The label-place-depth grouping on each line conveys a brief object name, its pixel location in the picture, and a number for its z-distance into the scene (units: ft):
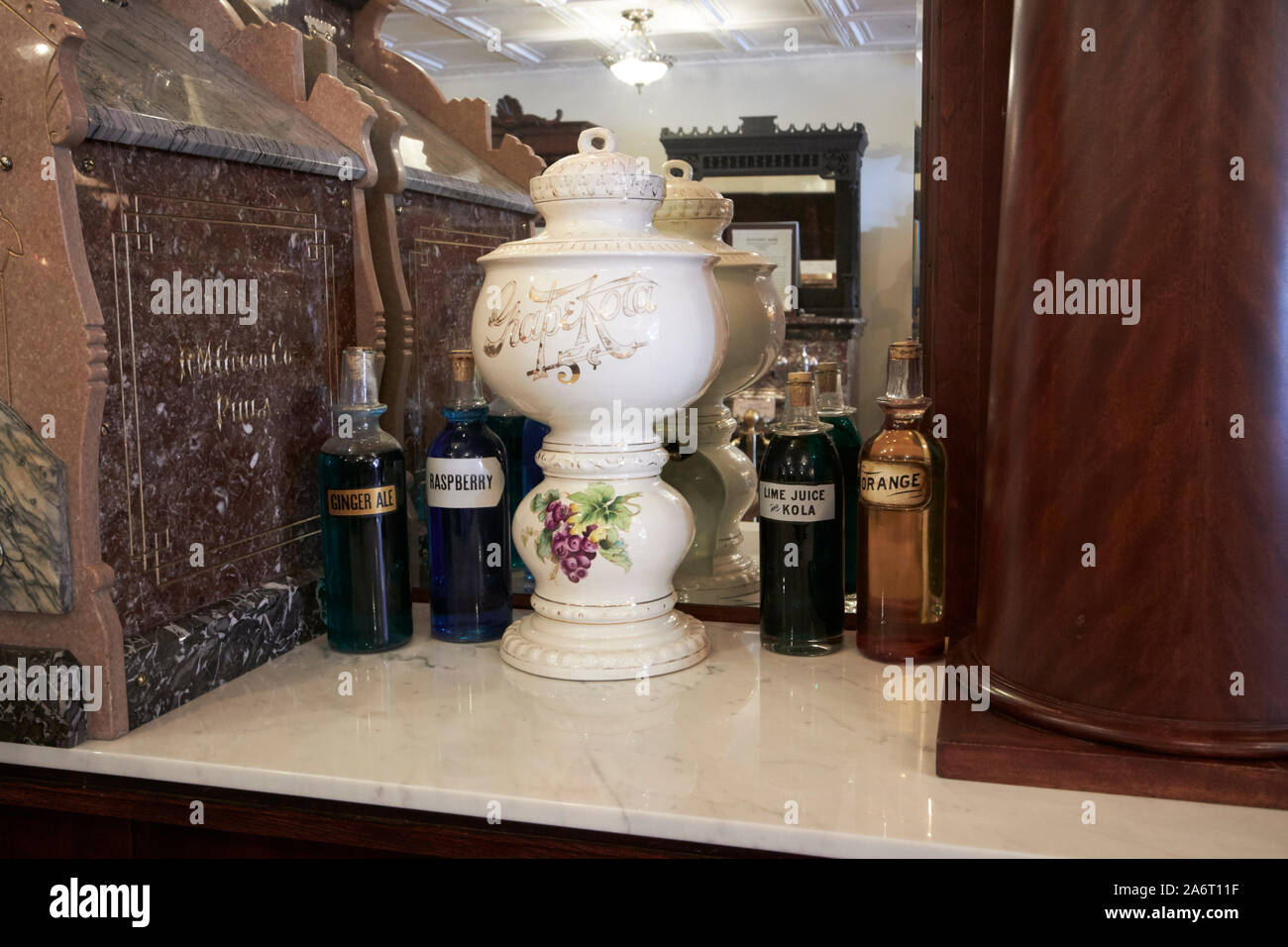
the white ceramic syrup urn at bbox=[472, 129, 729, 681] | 3.38
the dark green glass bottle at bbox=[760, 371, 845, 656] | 3.62
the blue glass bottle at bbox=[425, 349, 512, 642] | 3.84
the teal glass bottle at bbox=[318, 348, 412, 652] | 3.76
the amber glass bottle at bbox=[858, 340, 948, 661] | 3.50
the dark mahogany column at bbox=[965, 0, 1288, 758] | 2.52
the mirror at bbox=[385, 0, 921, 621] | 4.83
